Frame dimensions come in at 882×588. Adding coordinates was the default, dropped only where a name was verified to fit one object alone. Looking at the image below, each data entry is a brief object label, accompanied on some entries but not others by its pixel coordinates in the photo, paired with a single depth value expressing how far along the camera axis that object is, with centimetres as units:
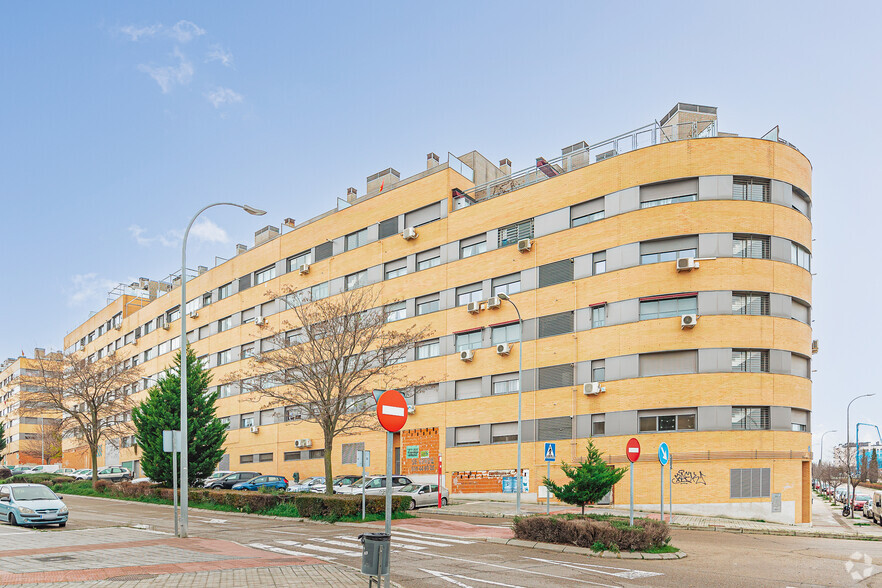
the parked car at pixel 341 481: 3798
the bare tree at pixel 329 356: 3059
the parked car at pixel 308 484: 4153
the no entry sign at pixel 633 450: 1852
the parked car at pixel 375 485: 3319
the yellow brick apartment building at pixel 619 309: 3353
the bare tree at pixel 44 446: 9875
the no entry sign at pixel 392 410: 896
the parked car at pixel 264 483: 4350
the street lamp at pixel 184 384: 2059
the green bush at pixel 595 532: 1689
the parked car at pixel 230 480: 4434
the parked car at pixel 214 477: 4502
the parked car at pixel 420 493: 3328
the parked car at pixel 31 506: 2250
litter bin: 937
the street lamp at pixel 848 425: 5676
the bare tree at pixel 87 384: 4969
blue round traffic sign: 2328
